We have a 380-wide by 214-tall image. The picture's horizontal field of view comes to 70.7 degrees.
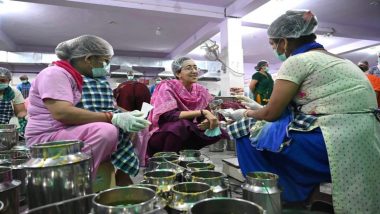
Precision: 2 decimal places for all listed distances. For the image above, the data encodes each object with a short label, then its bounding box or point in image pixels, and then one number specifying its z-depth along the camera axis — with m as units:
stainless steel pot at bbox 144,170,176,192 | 0.77
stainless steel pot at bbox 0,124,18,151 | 1.49
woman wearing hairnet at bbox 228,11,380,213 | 1.06
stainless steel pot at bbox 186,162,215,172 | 1.02
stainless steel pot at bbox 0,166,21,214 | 0.69
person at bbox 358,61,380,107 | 2.49
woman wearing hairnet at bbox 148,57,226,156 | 2.06
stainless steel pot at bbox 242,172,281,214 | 0.82
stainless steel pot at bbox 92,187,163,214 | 0.53
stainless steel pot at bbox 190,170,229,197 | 0.78
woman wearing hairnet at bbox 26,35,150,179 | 1.19
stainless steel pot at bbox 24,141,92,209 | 0.70
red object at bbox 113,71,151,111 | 2.70
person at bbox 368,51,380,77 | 3.38
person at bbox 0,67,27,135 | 2.76
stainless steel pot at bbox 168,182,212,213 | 0.64
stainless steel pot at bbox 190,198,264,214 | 0.57
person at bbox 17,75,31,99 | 5.31
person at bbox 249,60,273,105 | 3.83
